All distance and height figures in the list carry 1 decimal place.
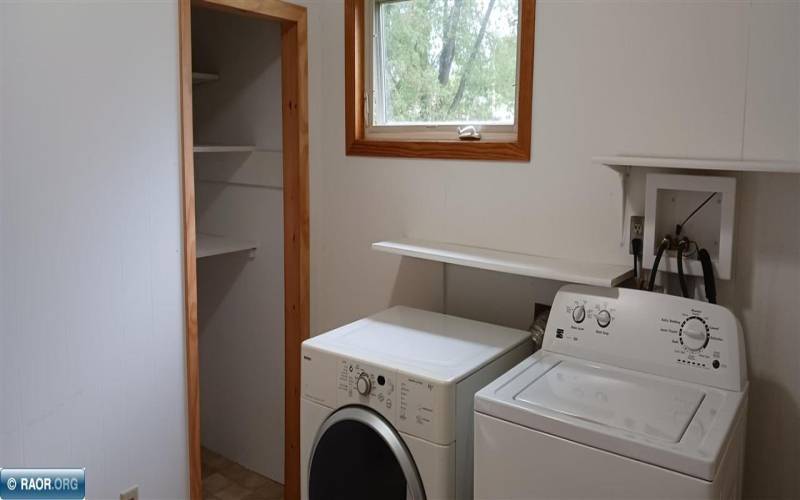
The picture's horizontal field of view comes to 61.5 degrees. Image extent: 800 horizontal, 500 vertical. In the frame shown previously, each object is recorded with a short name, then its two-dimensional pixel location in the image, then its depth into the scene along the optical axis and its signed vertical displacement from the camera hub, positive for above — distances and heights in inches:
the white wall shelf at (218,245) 112.8 -11.5
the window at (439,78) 90.7 +15.1
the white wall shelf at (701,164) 65.1 +2.1
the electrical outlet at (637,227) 79.0 -5.2
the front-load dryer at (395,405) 71.1 -24.8
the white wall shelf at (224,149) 106.1 +5.0
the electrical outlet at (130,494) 86.9 -40.7
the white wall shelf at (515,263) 76.3 -10.0
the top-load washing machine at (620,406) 56.2 -21.0
